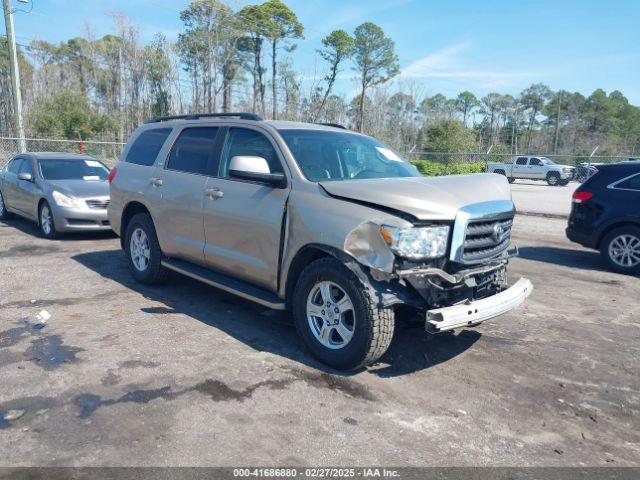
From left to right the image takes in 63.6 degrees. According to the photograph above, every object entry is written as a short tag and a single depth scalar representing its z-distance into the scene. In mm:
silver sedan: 9078
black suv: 7996
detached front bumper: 3607
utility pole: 20234
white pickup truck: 33250
